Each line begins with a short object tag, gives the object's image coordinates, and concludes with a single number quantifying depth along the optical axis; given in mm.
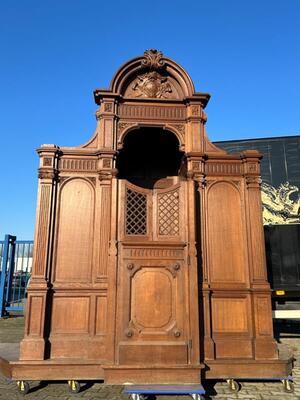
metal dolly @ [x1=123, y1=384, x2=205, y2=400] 4418
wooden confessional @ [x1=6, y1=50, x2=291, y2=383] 4988
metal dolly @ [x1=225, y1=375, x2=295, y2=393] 4957
